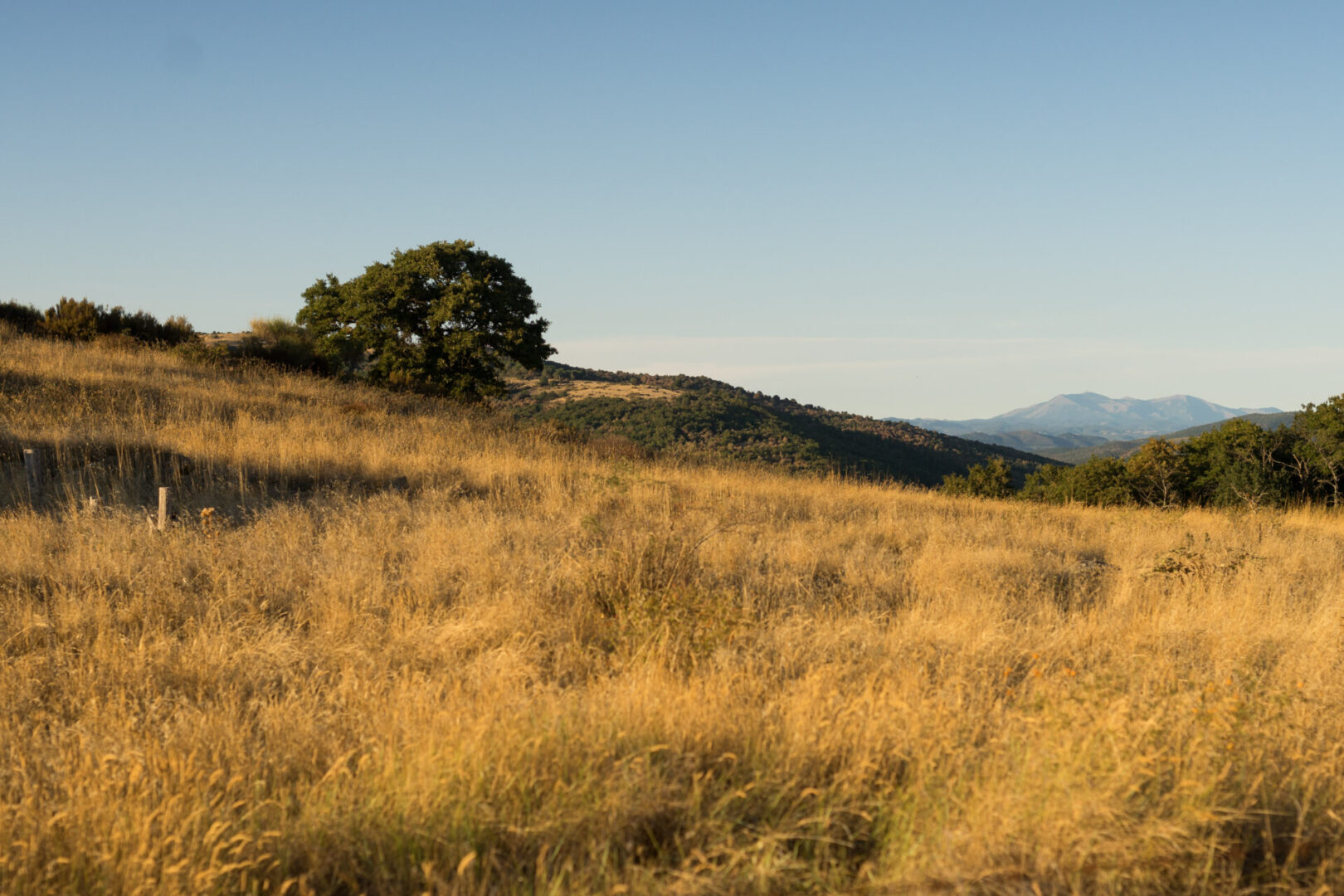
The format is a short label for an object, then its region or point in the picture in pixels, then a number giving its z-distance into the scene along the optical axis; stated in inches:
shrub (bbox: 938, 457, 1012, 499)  1683.1
